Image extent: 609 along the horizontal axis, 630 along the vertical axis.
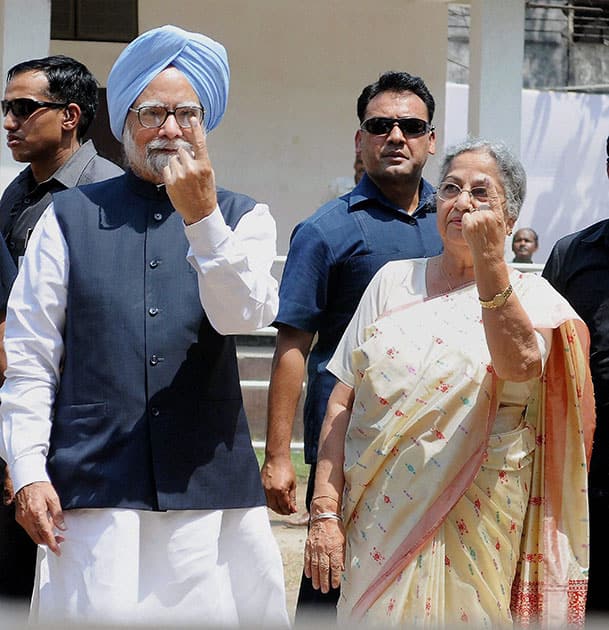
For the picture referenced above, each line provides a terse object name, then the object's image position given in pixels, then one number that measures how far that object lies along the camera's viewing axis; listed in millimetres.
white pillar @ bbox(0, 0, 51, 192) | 8844
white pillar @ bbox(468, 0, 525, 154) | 9375
